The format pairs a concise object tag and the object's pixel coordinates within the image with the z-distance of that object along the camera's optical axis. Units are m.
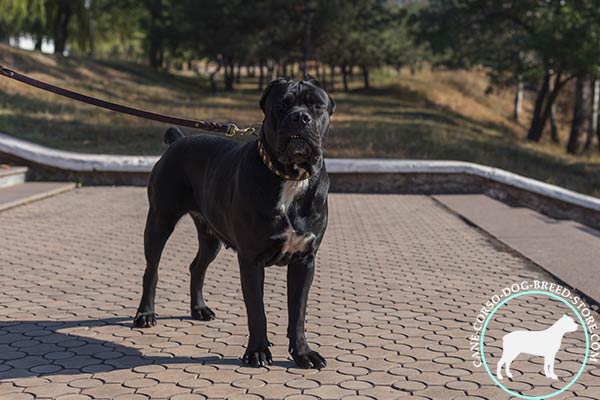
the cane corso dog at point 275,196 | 4.02
